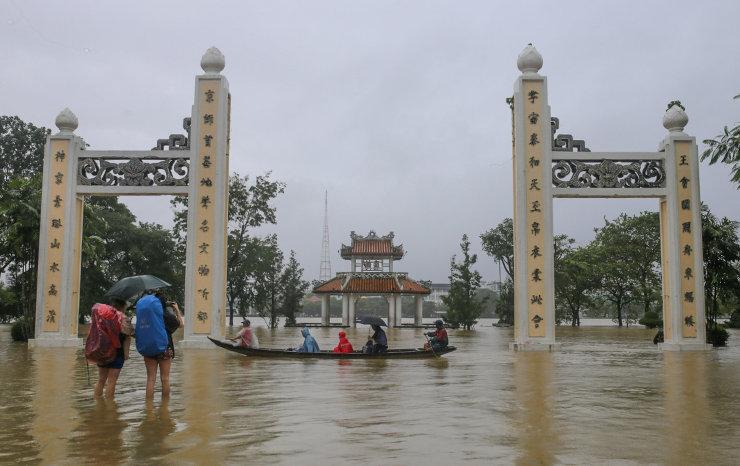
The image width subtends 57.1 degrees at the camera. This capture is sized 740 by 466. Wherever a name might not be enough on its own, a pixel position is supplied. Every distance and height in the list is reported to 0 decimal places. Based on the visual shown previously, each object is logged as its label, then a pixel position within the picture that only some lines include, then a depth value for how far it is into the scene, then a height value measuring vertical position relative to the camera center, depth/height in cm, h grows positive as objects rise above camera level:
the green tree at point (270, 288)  4106 +69
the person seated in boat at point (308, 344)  1356 -90
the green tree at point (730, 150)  1021 +230
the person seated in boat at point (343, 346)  1323 -91
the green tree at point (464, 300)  3753 -1
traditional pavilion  4034 +107
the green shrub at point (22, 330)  2006 -98
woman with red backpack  727 -44
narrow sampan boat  1273 -104
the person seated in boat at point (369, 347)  1314 -92
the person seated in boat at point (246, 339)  1397 -84
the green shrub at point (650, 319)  3559 -96
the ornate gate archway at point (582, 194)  1694 +270
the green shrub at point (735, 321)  3791 -110
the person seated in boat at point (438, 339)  1357 -79
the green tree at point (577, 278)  3919 +132
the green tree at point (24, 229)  1903 +192
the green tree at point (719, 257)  1858 +121
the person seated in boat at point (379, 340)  1326 -79
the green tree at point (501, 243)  4706 +399
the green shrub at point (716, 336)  1914 -98
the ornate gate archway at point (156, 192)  1722 +275
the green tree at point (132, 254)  3400 +225
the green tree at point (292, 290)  4262 +58
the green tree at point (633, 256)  3638 +243
